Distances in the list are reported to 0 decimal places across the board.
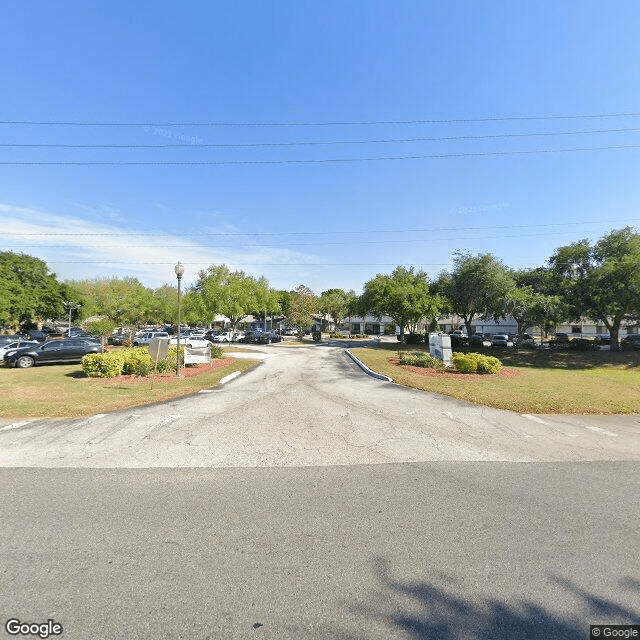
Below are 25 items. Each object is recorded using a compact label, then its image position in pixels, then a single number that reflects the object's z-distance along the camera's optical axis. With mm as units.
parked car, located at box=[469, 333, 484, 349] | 34238
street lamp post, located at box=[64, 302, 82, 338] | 47097
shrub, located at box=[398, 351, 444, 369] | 17891
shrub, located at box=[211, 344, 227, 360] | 22820
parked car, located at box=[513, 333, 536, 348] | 44094
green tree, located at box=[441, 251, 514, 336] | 28047
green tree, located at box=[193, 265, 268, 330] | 38375
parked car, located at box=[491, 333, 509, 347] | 37688
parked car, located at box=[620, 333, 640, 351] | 29177
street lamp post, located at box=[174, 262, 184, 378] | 14409
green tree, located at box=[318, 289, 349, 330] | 69256
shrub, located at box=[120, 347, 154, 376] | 14516
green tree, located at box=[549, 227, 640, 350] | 23375
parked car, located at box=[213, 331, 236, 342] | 41266
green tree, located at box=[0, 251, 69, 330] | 41719
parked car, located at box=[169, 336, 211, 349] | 22028
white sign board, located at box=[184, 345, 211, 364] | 18016
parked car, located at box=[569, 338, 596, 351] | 31062
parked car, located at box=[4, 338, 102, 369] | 18219
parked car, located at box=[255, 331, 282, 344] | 41781
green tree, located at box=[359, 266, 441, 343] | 32656
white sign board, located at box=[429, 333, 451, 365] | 18094
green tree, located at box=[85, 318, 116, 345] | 27578
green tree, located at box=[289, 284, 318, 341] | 47625
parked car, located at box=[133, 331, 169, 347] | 30688
